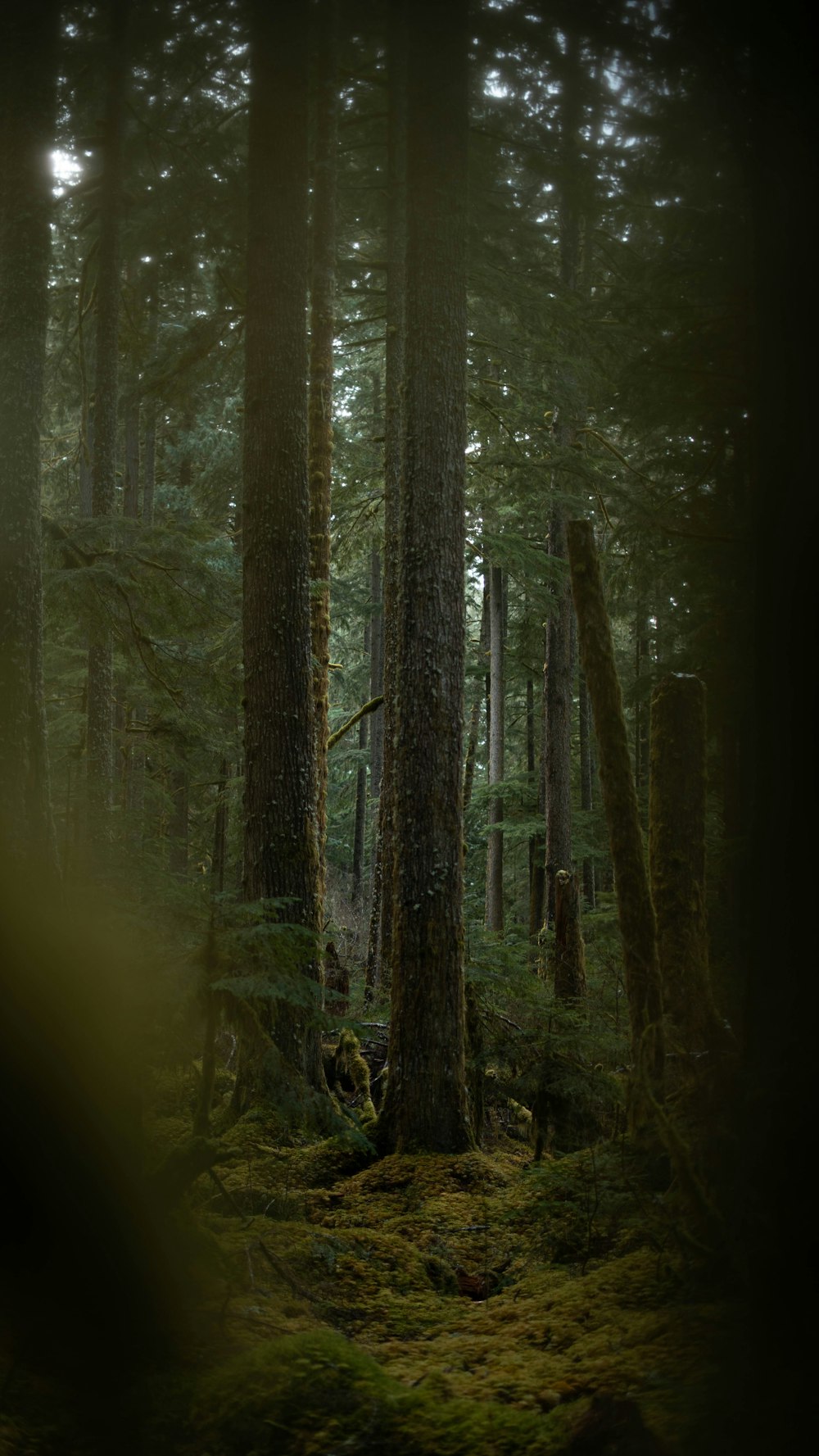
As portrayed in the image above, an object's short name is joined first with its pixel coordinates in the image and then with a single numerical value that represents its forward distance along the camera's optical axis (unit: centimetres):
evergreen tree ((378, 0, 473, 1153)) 684
